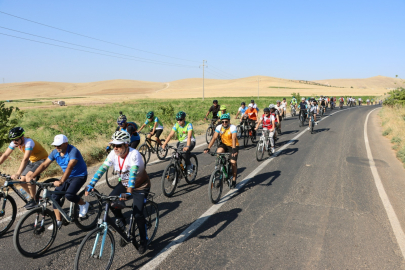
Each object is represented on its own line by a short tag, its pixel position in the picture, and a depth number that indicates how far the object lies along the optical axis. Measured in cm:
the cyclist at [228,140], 687
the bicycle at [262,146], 1049
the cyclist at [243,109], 1533
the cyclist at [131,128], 790
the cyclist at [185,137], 743
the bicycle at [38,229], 413
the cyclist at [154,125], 989
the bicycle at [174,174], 669
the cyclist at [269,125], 1122
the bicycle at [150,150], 988
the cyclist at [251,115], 1414
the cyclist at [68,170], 467
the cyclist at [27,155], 502
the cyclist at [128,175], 398
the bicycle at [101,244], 353
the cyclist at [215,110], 1505
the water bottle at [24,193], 525
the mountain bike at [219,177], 625
